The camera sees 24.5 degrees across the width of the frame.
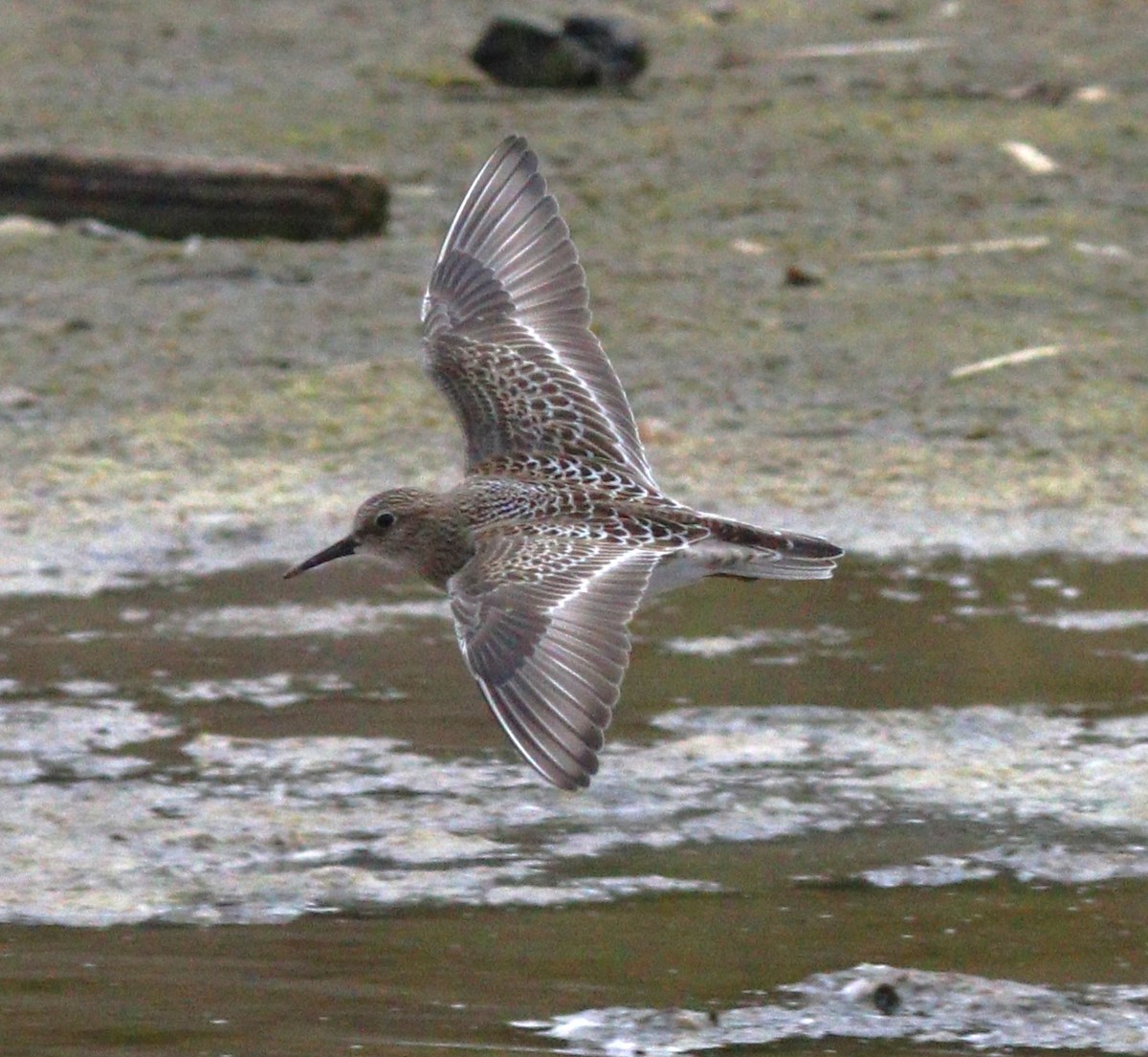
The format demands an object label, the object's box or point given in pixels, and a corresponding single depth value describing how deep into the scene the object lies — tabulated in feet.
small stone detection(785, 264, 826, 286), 35.65
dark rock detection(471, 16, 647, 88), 45.55
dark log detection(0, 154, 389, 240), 36.47
